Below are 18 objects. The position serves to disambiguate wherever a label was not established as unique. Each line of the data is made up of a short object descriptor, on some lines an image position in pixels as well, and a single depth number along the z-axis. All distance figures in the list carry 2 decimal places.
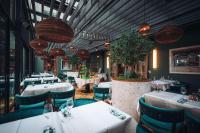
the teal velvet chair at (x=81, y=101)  2.00
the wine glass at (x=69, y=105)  1.45
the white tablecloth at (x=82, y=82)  6.04
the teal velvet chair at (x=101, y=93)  3.43
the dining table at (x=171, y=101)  1.80
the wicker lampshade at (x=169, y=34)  2.64
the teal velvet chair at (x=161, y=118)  1.49
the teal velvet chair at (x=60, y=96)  2.76
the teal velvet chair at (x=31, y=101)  2.25
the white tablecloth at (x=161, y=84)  4.64
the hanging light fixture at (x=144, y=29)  2.82
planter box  2.52
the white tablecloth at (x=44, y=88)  3.27
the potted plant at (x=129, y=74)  2.53
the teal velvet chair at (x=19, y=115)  1.38
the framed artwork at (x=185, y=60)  5.08
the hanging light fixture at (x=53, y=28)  1.53
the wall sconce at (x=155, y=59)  6.78
